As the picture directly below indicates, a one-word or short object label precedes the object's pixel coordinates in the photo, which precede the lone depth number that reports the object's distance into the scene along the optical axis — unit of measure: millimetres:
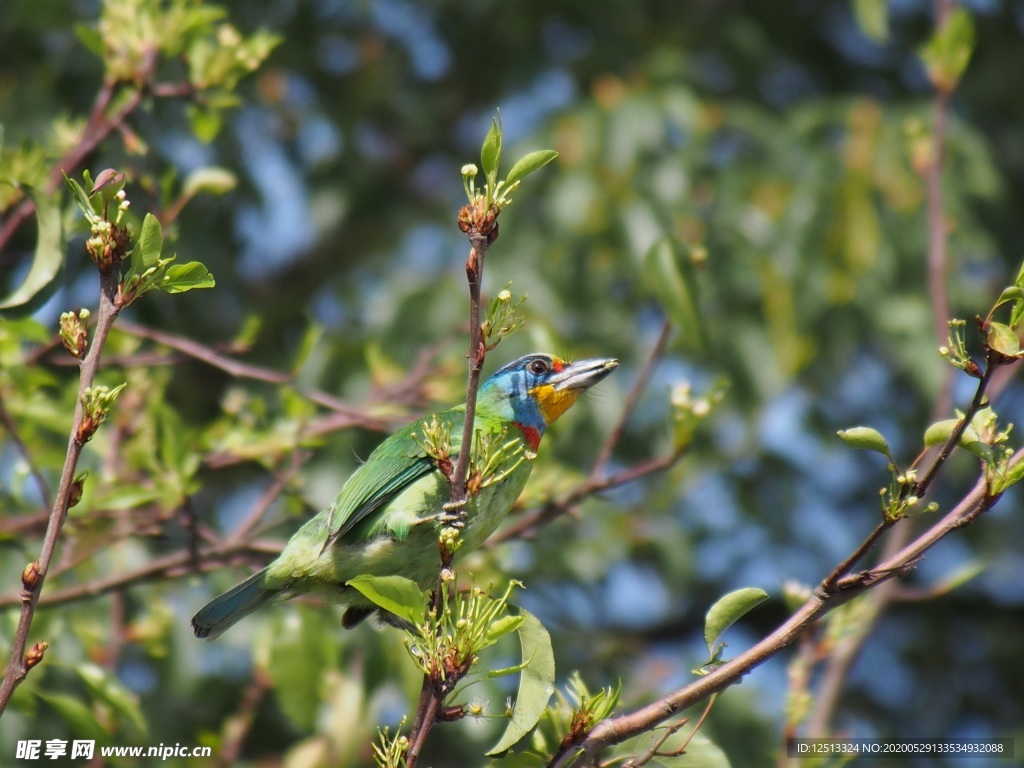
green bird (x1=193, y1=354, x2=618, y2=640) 5937
